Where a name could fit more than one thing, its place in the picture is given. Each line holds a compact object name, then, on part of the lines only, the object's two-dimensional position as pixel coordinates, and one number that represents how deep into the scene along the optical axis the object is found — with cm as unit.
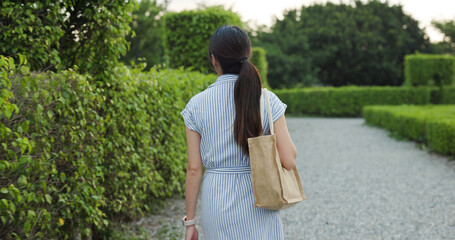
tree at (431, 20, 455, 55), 3603
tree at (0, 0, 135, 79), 326
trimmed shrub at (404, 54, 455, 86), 2158
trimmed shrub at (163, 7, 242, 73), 960
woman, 207
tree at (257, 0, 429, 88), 3556
